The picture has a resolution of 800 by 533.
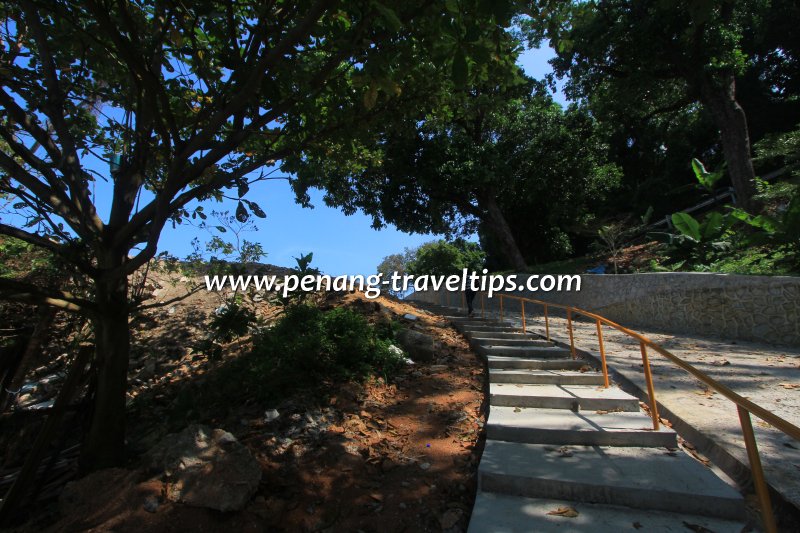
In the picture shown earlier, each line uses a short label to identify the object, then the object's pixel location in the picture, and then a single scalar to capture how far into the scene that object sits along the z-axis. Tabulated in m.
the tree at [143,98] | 3.30
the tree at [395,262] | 48.22
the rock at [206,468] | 3.18
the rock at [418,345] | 6.60
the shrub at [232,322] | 5.49
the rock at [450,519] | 3.02
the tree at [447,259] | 27.53
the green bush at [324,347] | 5.31
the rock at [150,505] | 3.11
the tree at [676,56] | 12.59
